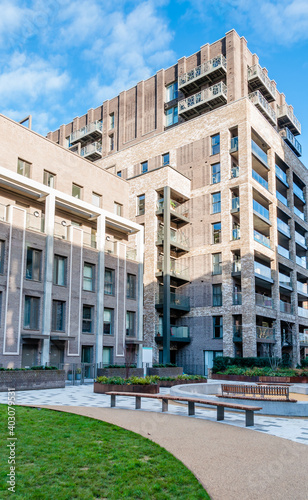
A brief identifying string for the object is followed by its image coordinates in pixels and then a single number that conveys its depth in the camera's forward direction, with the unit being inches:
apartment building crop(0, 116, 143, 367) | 1058.1
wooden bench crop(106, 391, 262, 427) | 453.4
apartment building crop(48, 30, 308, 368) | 1545.3
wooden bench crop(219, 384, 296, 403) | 602.9
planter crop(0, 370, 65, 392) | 807.1
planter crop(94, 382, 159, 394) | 754.2
